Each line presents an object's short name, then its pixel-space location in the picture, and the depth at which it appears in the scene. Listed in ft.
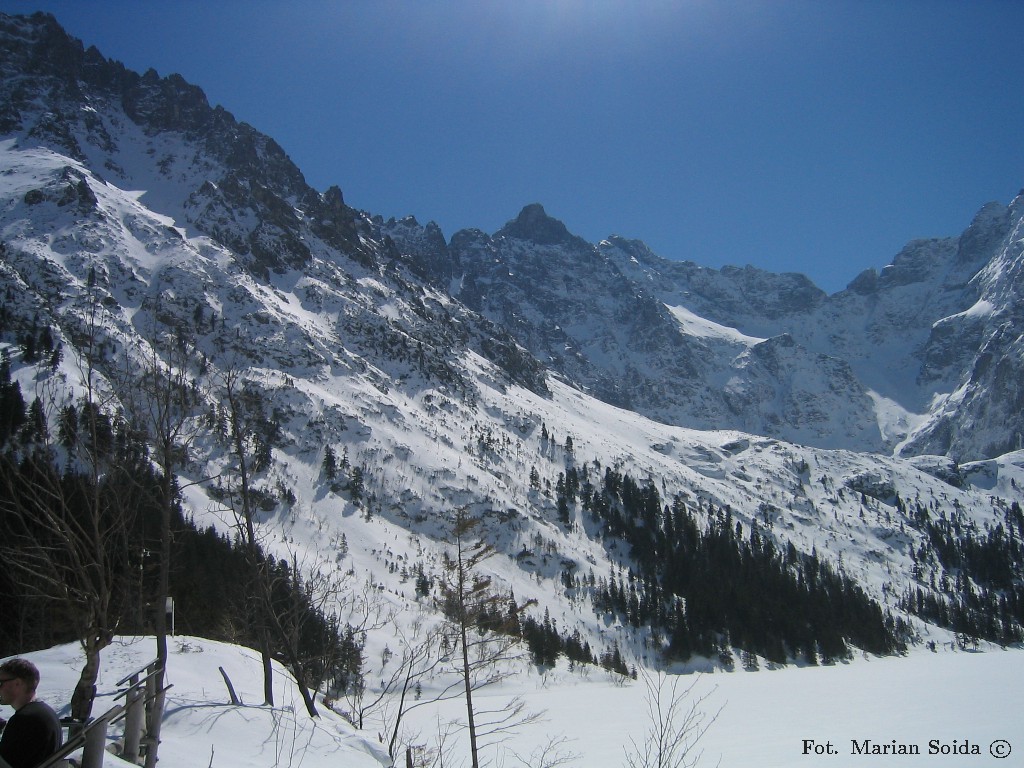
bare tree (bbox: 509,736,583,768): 102.43
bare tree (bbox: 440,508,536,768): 64.88
